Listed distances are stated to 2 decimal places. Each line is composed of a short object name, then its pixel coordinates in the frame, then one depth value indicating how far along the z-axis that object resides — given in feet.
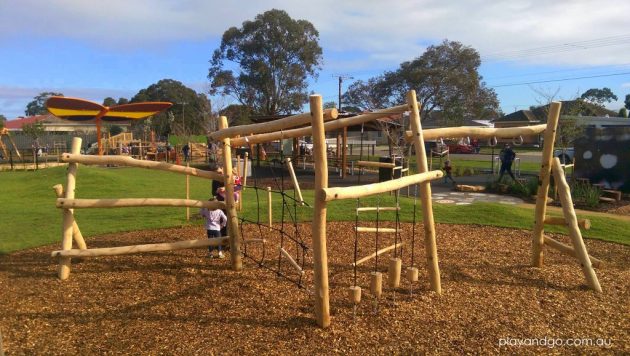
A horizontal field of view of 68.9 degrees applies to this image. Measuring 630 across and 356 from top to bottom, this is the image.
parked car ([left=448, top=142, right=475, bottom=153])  143.64
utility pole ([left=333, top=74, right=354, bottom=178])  68.23
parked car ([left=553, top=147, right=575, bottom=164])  68.00
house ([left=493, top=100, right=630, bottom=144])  148.21
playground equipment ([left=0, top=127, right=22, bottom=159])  107.09
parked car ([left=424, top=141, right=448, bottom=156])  101.58
